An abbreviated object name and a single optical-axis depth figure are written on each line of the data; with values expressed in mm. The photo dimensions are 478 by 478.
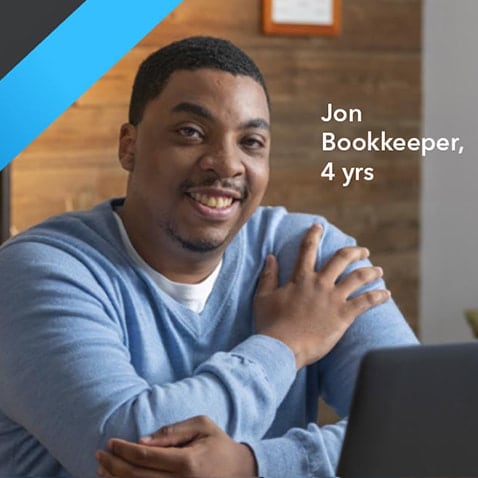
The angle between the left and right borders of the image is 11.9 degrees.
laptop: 1997
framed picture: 4580
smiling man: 2305
